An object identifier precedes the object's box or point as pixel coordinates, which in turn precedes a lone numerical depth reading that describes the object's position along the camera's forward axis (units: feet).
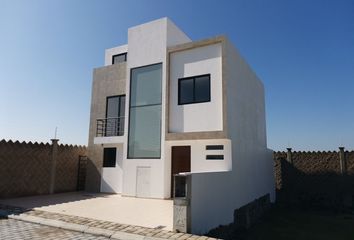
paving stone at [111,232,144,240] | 19.22
